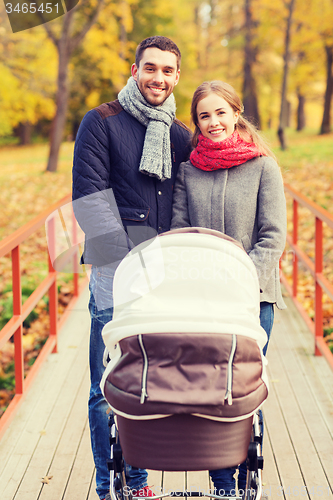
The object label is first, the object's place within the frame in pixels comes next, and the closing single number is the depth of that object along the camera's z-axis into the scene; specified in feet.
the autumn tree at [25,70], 74.43
